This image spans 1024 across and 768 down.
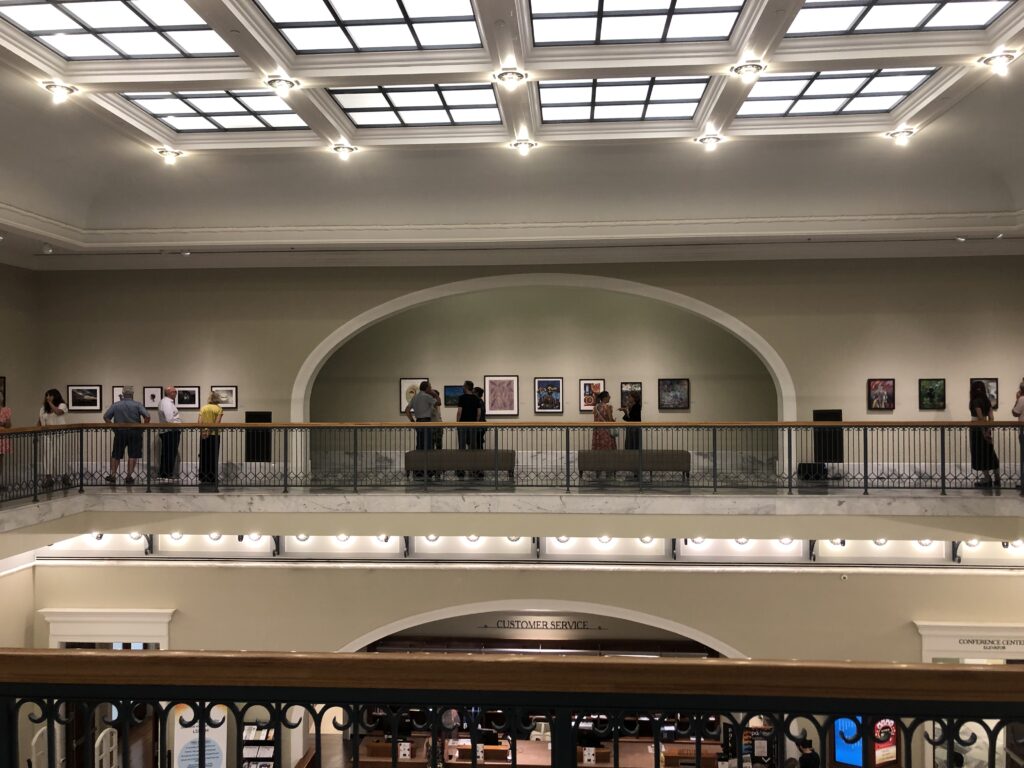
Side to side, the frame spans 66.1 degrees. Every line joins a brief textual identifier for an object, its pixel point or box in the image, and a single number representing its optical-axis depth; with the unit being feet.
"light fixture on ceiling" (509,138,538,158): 43.73
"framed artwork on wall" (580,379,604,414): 65.62
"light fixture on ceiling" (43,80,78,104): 35.81
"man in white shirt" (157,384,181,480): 46.01
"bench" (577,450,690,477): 44.65
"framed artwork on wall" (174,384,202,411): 59.93
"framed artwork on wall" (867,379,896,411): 56.34
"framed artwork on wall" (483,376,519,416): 65.41
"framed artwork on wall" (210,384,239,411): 59.72
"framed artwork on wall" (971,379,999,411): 55.67
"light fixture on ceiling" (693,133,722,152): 43.37
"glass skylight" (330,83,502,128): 39.32
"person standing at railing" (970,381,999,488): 42.01
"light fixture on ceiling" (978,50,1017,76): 32.81
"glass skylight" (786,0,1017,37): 30.78
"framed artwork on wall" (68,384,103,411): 60.29
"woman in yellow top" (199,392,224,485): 45.57
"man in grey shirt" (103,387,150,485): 45.32
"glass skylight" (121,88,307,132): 40.29
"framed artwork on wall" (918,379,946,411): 56.03
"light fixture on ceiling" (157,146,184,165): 45.79
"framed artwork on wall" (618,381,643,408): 65.62
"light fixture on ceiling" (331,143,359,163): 45.34
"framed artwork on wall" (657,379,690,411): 65.77
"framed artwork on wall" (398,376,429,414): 67.41
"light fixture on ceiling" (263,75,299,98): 35.50
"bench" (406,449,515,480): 45.19
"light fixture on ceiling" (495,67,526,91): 34.58
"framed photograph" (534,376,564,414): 65.62
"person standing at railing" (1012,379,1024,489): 40.63
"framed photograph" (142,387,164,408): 60.13
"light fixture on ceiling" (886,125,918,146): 42.67
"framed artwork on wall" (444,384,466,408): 67.05
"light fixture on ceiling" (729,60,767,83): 33.78
